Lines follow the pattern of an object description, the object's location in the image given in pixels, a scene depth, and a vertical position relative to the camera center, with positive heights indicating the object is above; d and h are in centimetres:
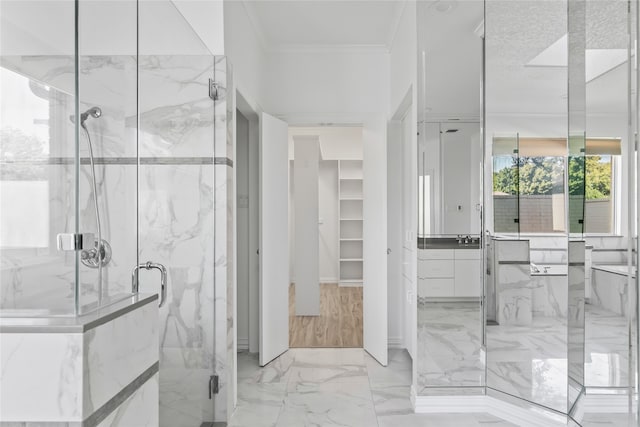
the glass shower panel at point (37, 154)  108 +18
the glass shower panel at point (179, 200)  184 +8
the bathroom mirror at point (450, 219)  250 -4
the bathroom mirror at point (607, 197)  146 +6
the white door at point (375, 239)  334 -22
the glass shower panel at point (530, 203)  218 +6
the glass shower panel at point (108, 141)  118 +27
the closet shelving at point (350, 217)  706 -7
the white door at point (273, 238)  327 -22
